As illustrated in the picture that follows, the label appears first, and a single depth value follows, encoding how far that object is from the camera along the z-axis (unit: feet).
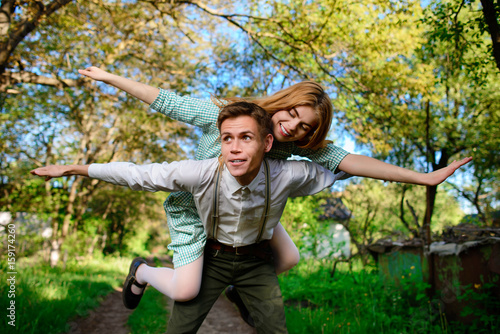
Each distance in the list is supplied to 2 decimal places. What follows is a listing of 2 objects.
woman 7.72
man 7.14
